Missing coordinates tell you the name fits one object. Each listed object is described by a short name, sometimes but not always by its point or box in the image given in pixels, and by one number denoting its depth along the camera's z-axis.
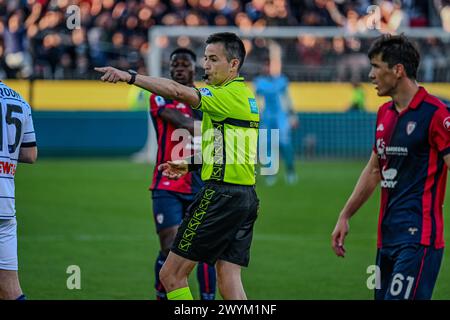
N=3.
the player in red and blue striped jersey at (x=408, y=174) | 11.60
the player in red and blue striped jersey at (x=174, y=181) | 16.92
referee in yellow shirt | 13.26
